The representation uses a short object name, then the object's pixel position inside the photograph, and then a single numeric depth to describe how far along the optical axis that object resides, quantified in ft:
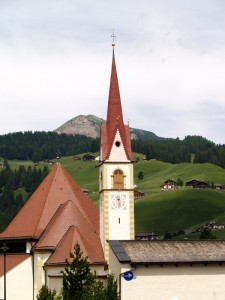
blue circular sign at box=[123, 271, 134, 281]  175.01
